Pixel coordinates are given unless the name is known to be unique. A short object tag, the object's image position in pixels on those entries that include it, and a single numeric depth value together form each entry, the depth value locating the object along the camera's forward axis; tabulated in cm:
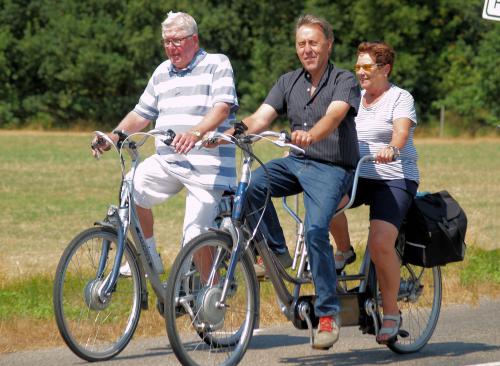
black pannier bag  1166
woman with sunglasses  1141
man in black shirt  1063
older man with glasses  1162
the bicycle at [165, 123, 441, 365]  995
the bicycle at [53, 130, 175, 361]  1056
